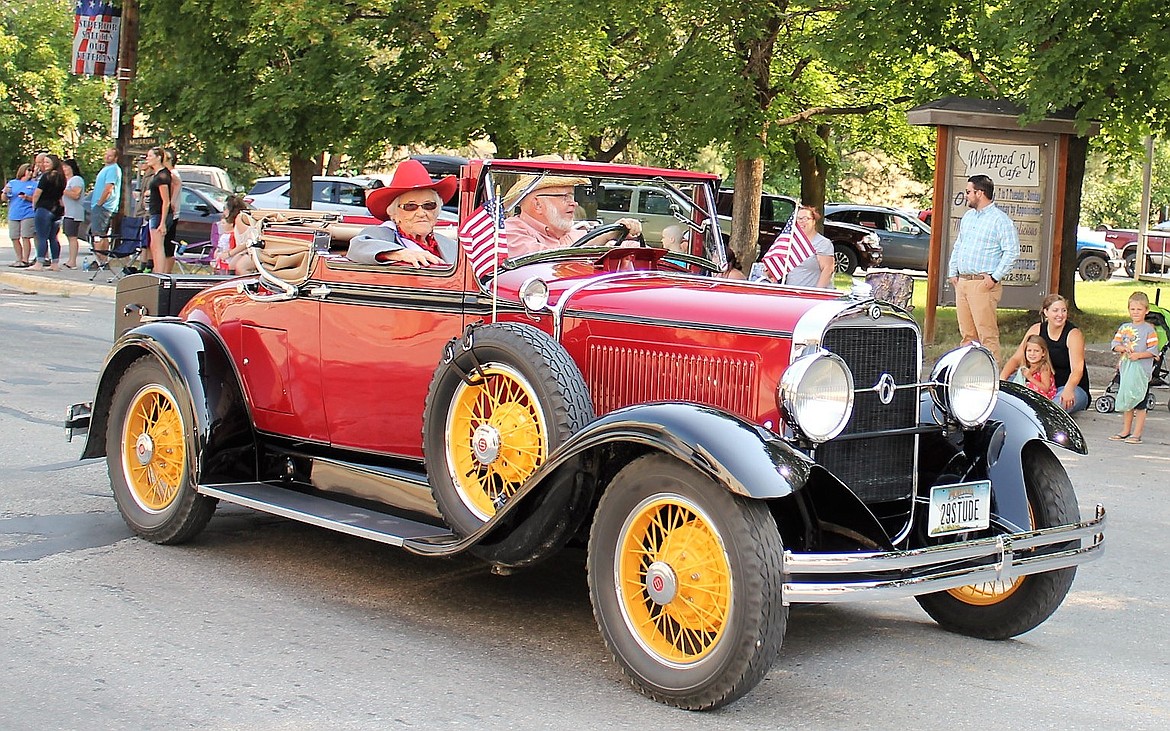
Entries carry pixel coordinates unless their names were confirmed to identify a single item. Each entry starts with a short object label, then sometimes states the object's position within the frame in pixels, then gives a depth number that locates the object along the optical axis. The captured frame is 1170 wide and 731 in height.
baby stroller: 11.41
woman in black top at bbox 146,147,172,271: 18.83
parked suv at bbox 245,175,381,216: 26.36
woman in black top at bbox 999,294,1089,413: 10.58
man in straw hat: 5.87
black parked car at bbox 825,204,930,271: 31.72
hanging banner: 21.47
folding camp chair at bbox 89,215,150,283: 19.59
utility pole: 21.12
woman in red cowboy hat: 6.18
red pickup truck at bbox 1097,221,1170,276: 25.47
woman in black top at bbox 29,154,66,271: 21.25
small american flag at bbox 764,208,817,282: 6.32
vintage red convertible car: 4.45
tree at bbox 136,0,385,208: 21.14
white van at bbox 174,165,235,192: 35.59
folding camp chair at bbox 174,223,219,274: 17.59
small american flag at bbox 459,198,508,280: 5.48
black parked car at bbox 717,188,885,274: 30.66
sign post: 14.62
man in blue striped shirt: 11.96
